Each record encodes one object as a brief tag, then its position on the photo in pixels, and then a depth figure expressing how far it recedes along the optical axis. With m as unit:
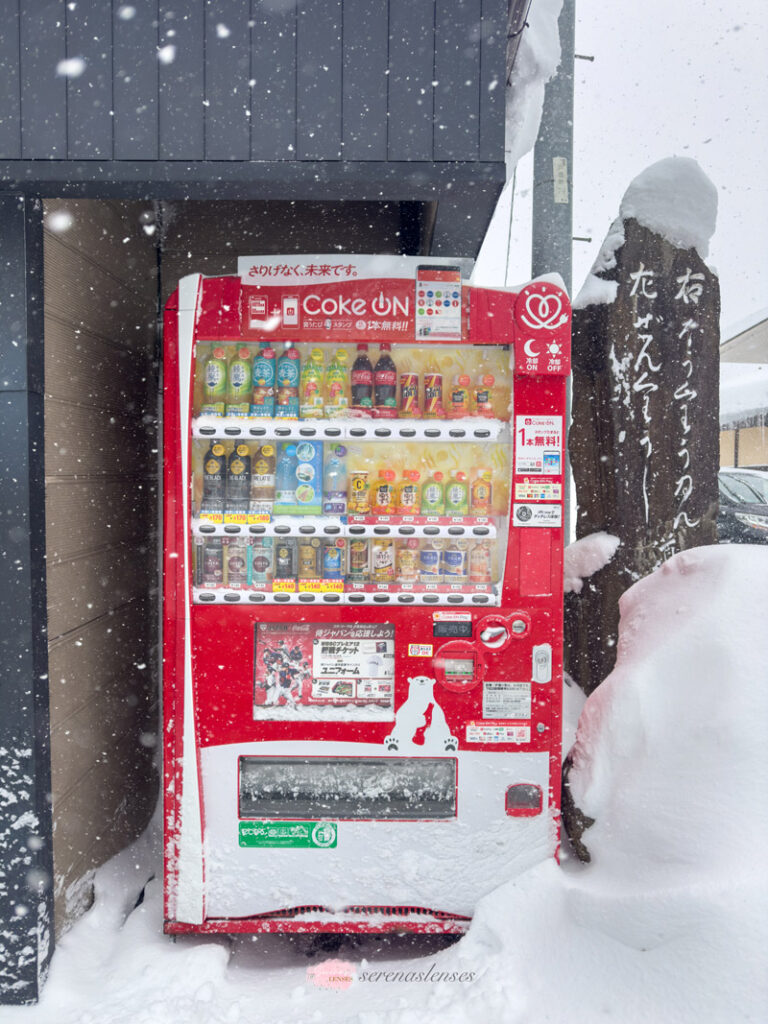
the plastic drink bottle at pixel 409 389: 2.56
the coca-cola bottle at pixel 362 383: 2.51
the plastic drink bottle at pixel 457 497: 2.58
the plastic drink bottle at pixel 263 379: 2.51
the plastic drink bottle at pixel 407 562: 2.56
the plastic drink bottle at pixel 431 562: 2.57
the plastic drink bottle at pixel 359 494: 2.50
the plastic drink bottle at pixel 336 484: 2.49
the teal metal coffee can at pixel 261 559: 2.52
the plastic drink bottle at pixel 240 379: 2.53
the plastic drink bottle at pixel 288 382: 2.47
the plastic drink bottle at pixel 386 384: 2.54
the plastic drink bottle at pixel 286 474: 2.54
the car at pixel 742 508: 8.31
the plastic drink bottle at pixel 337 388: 2.48
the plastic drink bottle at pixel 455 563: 2.55
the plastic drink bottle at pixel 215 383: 2.49
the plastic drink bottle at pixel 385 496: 2.55
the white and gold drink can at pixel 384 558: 2.57
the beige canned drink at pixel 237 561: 2.53
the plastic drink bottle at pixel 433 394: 2.52
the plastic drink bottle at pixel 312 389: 2.48
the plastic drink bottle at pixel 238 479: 2.49
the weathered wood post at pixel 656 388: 3.26
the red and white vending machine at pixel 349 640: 2.36
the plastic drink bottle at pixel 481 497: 2.56
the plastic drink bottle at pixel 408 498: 2.54
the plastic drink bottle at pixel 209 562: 2.48
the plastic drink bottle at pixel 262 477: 2.55
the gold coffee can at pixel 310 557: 2.56
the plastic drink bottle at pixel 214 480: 2.46
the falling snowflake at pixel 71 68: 2.05
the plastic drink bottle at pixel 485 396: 2.51
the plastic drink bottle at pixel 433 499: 2.57
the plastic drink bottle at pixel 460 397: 2.51
